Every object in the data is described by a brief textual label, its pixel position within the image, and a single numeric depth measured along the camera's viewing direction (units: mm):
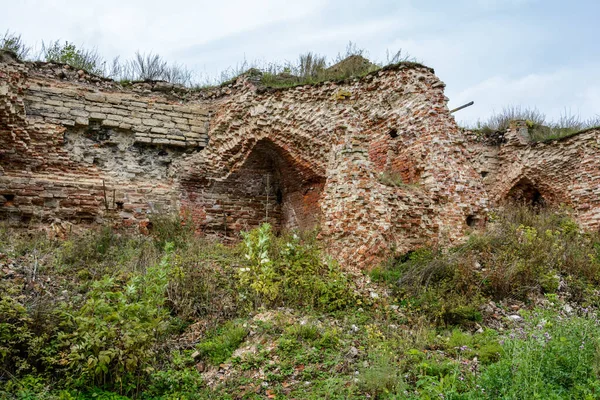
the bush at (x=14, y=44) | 11070
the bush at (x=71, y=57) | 11805
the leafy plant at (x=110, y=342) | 4348
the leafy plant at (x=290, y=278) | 6395
